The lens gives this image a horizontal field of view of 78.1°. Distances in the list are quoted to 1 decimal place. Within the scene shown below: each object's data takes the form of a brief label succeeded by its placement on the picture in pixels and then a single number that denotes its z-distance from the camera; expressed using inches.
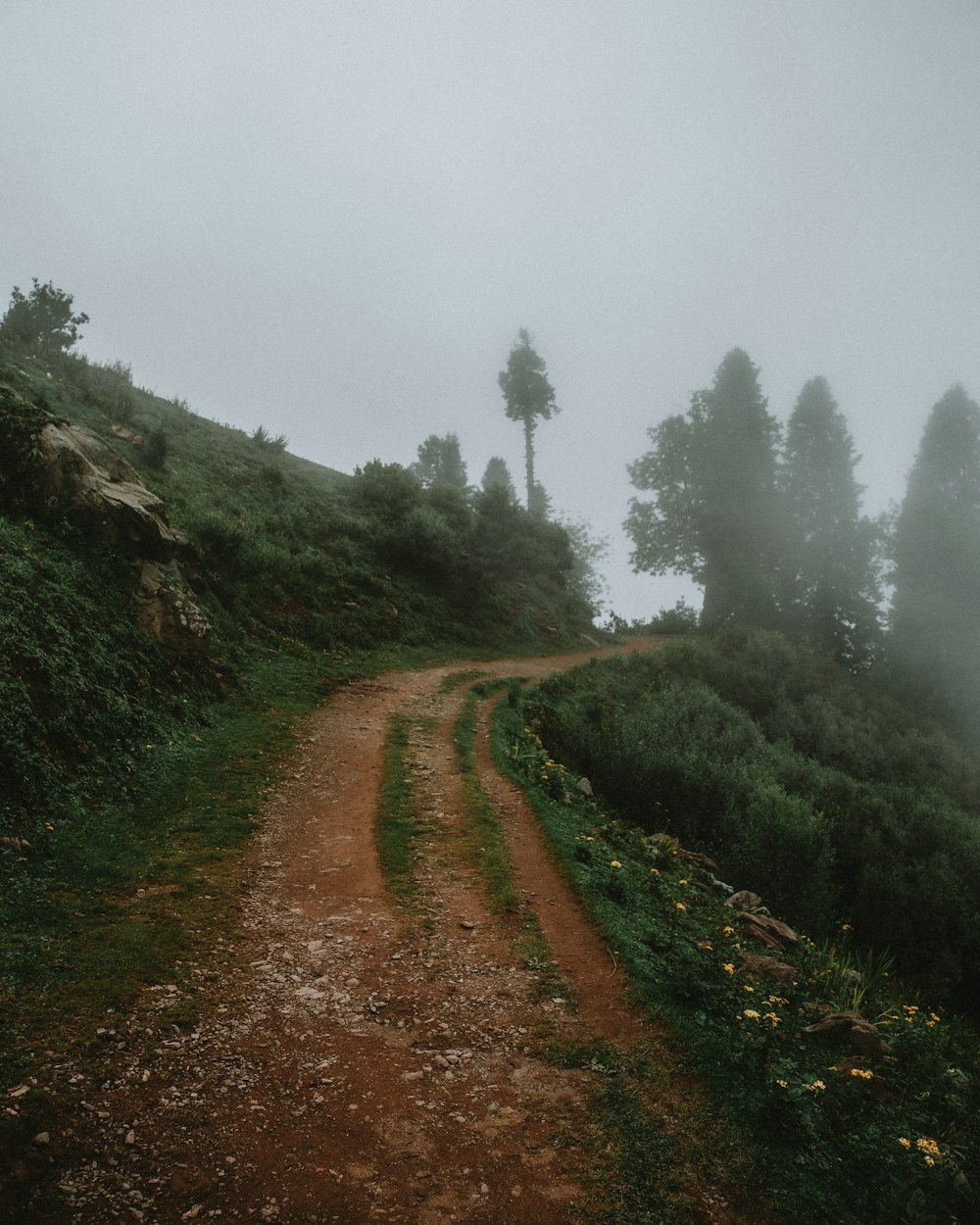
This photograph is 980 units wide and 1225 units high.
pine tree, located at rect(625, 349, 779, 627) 1385.3
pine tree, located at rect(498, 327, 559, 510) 1804.9
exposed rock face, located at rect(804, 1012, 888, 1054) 184.5
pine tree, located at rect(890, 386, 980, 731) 1159.0
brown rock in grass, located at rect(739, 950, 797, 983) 223.0
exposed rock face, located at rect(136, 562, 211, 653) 426.9
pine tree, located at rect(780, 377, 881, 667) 1278.3
